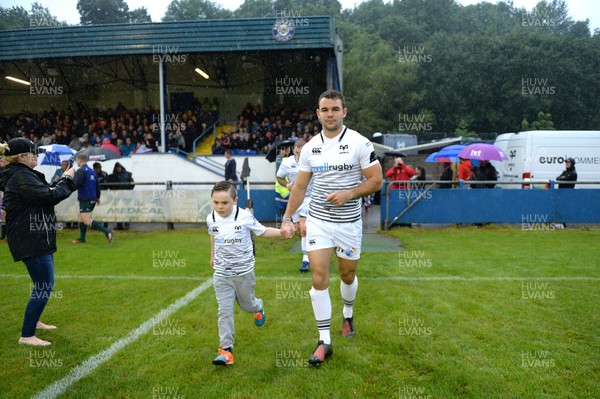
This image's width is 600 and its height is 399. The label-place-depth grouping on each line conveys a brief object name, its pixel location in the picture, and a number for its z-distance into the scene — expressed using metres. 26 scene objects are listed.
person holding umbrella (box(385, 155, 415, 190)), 14.15
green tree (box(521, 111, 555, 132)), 47.56
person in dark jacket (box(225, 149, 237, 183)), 18.03
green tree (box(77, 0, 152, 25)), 74.94
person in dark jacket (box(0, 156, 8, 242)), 12.78
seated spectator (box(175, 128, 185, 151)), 23.20
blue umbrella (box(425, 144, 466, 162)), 20.39
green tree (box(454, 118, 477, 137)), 47.41
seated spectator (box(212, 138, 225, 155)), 22.88
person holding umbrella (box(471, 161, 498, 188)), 14.97
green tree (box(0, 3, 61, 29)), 42.11
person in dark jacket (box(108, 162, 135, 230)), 15.43
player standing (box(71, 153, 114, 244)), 12.03
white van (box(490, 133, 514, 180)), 19.75
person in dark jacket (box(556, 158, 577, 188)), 14.48
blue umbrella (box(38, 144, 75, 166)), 14.06
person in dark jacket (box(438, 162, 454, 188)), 16.17
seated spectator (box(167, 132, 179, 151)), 23.19
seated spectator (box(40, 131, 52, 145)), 24.58
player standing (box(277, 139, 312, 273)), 8.22
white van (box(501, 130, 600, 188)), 17.73
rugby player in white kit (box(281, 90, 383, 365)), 4.58
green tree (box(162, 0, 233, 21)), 80.31
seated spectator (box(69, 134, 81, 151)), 22.03
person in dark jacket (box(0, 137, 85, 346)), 4.95
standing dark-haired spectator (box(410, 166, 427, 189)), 14.62
